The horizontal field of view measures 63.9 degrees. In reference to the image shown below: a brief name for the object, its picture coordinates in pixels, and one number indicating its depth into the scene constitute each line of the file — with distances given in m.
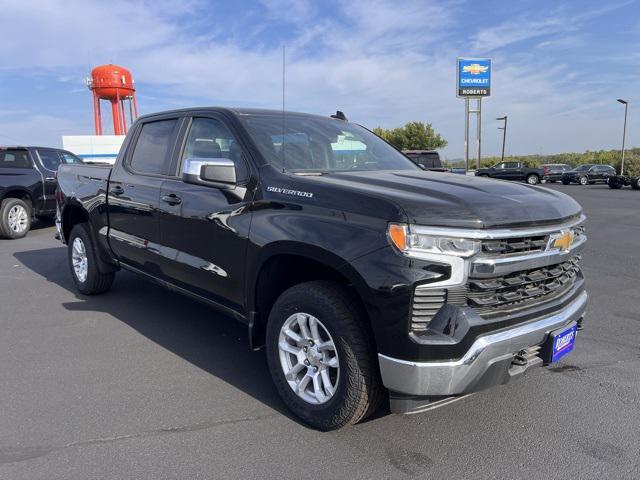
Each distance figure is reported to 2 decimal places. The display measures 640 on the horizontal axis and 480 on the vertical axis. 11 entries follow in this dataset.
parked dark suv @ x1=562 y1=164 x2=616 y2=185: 34.22
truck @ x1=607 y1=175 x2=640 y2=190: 28.60
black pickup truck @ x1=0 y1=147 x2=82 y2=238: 10.16
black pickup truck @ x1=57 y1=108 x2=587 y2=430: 2.49
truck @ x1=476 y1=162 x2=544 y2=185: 37.09
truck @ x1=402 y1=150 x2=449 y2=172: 15.60
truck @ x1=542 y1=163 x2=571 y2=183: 36.88
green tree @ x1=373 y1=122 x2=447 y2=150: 53.75
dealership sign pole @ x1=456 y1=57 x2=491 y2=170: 38.31
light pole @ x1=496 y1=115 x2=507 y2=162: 59.74
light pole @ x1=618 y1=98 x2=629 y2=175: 35.63
